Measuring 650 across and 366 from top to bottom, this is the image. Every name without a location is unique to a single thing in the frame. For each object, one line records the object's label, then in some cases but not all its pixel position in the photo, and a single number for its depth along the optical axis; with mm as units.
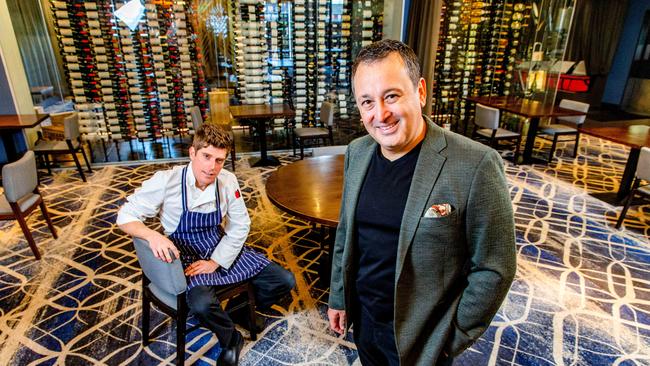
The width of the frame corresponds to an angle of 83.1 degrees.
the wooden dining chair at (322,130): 5539
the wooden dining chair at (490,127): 5438
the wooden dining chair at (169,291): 1758
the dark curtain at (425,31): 5949
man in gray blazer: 1009
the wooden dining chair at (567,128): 5789
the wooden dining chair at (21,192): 2945
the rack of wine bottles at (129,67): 5684
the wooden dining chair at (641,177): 3461
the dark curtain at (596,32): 9727
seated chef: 1956
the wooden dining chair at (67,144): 4770
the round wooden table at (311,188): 2322
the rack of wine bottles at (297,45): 6273
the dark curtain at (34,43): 5473
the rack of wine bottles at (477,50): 7066
